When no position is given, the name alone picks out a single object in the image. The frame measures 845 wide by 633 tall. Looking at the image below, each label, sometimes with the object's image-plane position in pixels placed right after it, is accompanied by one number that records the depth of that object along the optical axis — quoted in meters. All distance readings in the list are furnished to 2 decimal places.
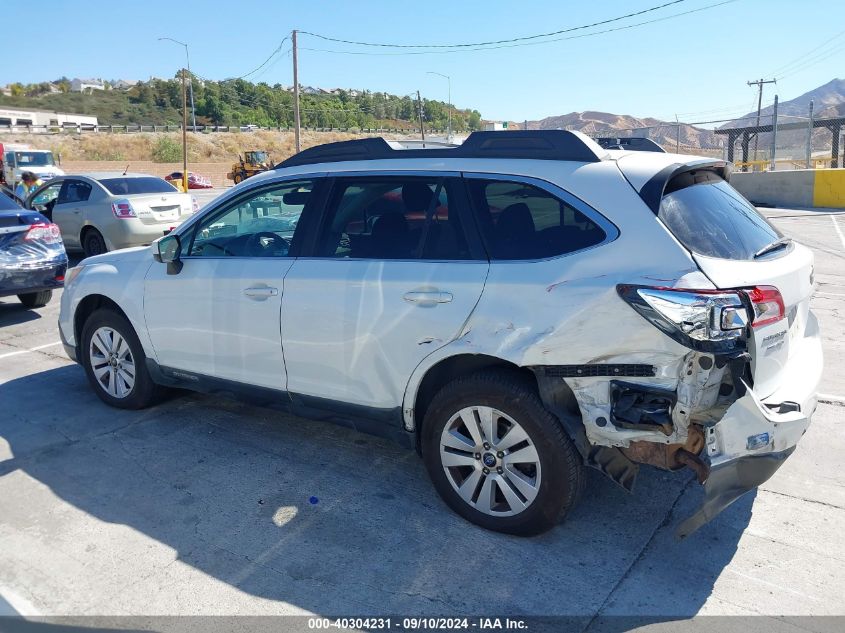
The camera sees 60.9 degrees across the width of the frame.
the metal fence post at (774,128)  22.18
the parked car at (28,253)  8.25
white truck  30.41
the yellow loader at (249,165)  45.31
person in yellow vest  14.27
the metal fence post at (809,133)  21.73
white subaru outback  3.10
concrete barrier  20.73
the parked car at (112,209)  12.23
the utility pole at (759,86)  45.62
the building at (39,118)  84.36
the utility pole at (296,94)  37.89
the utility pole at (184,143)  33.81
